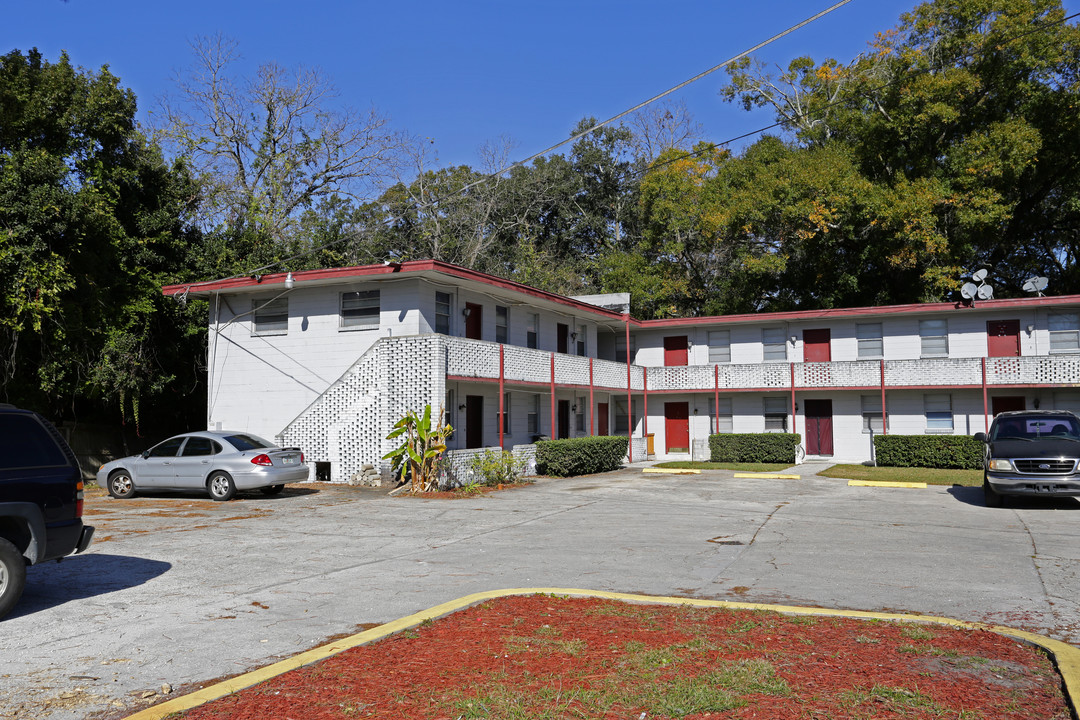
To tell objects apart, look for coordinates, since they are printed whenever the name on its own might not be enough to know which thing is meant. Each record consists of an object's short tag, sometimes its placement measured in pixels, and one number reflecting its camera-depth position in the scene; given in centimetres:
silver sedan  1806
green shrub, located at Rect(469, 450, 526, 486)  2191
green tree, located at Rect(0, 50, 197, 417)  2130
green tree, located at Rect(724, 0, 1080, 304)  3447
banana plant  2022
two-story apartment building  2275
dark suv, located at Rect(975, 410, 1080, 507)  1571
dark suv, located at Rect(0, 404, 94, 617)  747
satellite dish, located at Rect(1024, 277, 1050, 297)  3169
